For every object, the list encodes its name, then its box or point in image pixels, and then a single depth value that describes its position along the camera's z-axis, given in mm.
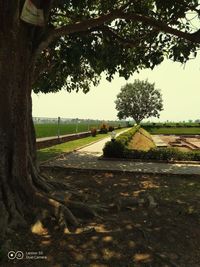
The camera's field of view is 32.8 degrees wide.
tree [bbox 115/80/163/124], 90188
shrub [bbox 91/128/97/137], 37034
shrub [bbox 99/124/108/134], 43219
